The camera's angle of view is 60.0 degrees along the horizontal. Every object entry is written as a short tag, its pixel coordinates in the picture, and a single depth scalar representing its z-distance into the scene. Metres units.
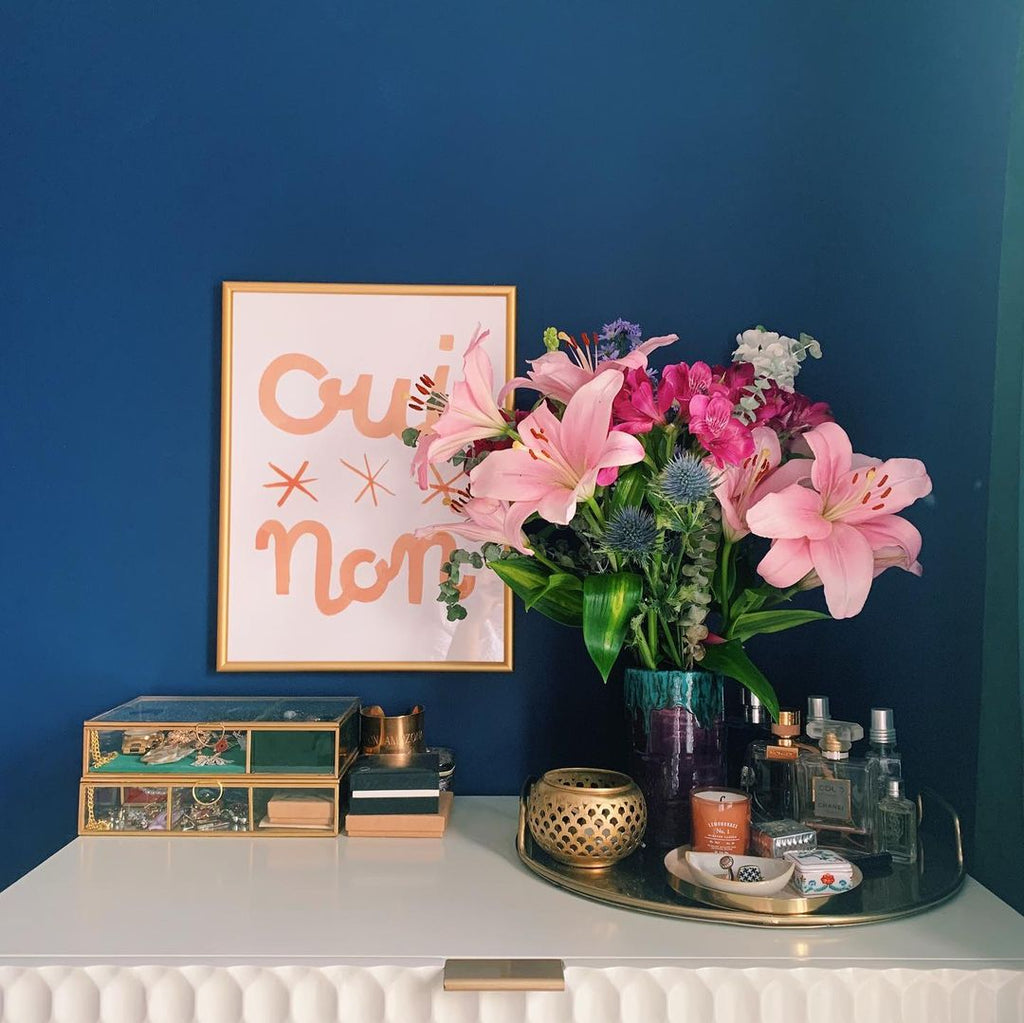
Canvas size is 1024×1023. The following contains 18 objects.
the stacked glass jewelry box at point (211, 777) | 1.08
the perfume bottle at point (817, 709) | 1.04
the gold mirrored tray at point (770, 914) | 0.84
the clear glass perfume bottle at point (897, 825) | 0.98
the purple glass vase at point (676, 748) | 1.01
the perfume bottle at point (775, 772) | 1.03
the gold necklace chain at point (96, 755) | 1.09
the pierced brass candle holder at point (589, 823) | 0.93
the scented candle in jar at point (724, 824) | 0.94
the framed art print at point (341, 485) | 1.25
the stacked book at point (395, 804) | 1.08
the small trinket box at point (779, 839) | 0.93
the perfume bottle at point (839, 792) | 0.99
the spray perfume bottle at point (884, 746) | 0.98
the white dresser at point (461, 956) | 0.76
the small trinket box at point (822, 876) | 0.88
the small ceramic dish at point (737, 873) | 0.87
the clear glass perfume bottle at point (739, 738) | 1.17
